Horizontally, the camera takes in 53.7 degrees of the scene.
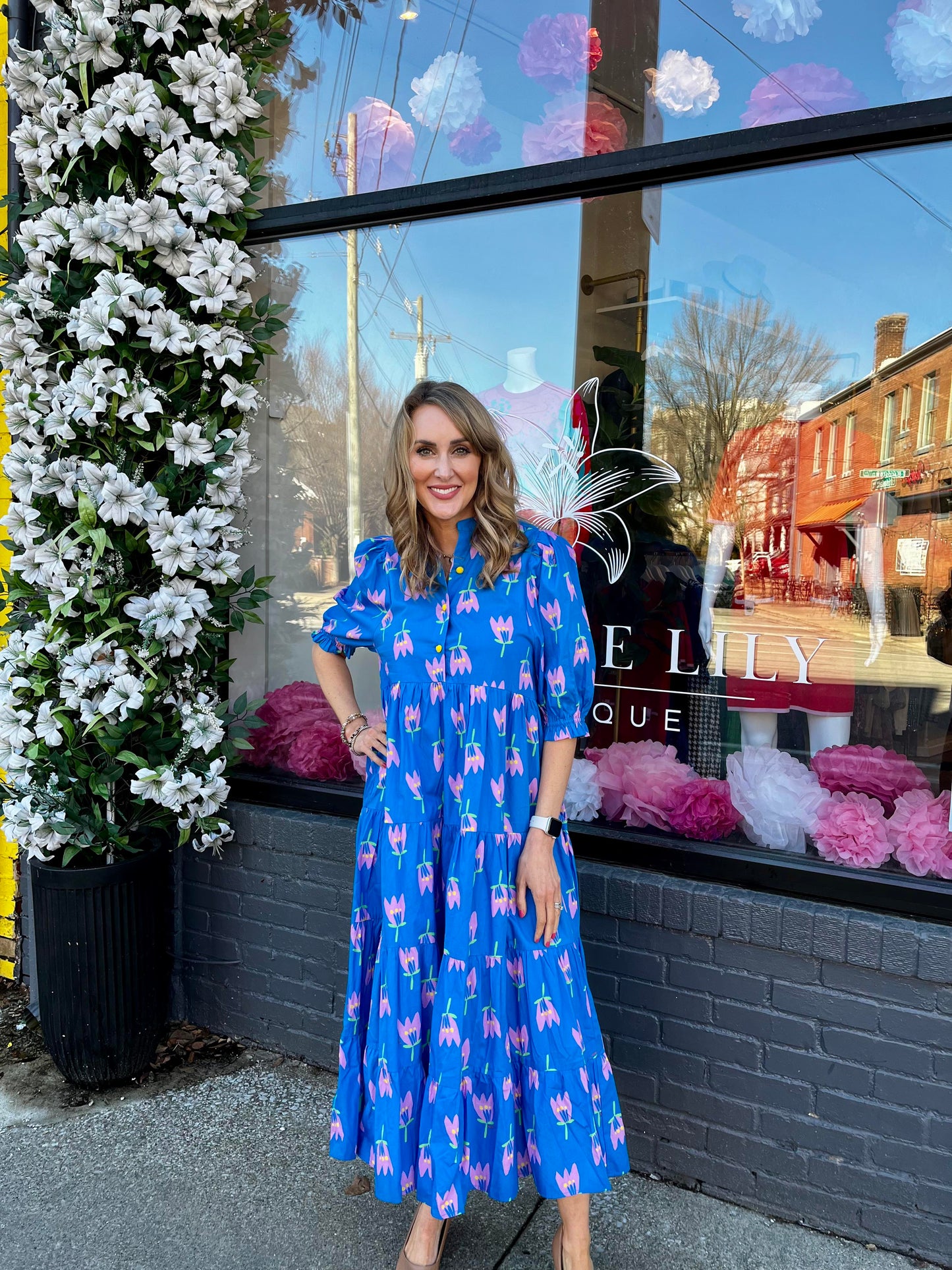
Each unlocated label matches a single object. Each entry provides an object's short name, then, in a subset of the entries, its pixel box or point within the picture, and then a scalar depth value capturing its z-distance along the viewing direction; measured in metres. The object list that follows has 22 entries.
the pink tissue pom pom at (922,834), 2.41
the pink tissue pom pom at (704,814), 2.68
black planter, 2.88
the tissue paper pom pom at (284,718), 3.42
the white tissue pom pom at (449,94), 3.31
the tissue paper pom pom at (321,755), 3.30
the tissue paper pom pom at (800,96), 2.73
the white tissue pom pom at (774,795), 2.62
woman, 1.97
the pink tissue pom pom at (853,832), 2.46
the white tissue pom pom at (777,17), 2.85
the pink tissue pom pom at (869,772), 2.63
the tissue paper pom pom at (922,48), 2.56
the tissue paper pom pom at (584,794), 2.88
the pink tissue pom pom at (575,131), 3.04
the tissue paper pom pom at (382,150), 3.38
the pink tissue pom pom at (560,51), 3.14
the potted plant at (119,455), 2.69
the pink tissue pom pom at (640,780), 2.77
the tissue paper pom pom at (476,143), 3.26
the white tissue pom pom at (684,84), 2.95
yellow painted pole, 3.50
